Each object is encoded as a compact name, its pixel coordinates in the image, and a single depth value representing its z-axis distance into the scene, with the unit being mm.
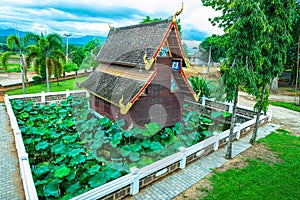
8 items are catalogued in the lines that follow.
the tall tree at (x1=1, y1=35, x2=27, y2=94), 17906
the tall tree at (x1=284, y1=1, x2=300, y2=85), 22956
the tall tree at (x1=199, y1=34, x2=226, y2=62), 51000
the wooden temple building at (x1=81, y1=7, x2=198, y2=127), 9914
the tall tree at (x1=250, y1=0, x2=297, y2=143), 8195
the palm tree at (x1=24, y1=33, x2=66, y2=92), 18031
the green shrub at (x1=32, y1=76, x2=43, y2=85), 25120
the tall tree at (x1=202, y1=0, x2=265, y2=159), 7117
